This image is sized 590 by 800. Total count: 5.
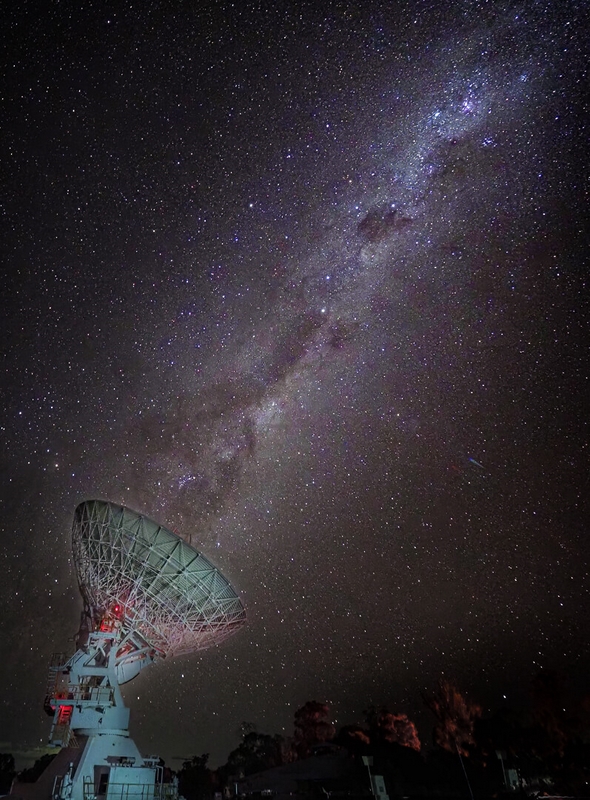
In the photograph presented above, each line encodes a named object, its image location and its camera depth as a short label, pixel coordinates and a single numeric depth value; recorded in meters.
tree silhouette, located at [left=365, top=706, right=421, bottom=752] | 35.94
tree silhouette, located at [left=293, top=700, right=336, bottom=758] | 37.59
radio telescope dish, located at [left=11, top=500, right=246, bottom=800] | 18.94
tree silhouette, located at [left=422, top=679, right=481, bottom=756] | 34.22
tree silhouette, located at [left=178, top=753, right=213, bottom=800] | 39.69
